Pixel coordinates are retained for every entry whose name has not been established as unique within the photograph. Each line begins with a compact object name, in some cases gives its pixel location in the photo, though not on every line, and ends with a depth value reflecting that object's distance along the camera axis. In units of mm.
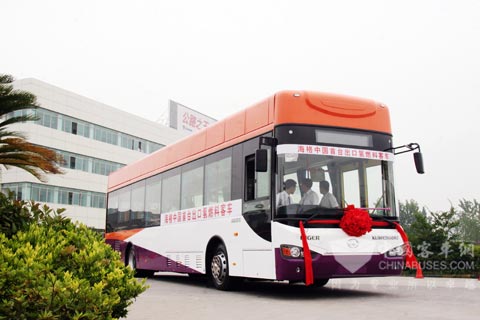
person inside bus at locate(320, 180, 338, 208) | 9339
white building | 45625
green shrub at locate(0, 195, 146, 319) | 4473
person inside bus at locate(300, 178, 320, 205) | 9227
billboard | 59638
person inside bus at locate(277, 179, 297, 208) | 9234
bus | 9133
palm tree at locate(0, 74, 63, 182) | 13484
